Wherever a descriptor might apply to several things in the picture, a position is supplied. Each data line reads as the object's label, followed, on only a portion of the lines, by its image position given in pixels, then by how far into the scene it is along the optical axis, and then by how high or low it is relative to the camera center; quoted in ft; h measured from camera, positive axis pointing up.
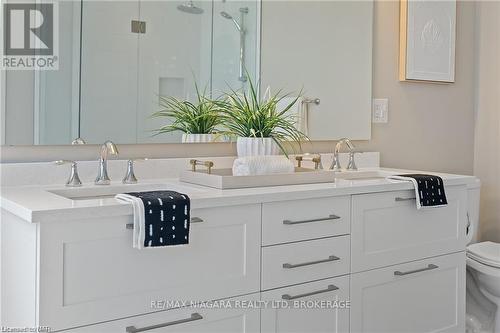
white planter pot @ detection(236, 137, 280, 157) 7.19 -0.05
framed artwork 9.32 +1.75
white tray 6.19 -0.41
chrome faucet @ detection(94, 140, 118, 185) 6.41 -0.33
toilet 8.47 -1.70
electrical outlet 9.17 +0.55
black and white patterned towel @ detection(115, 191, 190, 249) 4.95 -0.69
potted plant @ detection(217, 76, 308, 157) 7.22 +0.25
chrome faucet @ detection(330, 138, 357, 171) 8.26 -0.18
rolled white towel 6.58 -0.27
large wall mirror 6.46 +0.99
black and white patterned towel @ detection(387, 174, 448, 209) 7.03 -0.54
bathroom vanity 4.82 -1.20
